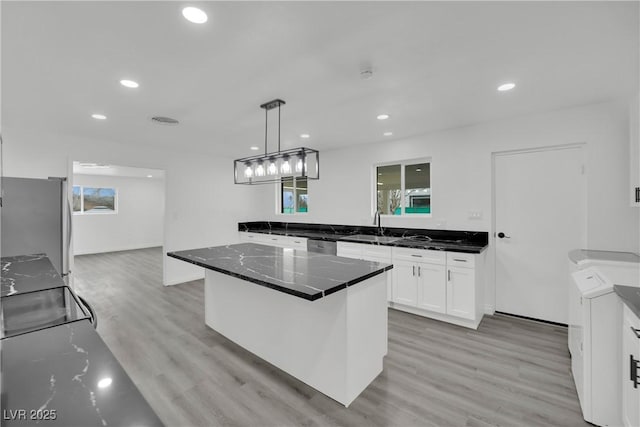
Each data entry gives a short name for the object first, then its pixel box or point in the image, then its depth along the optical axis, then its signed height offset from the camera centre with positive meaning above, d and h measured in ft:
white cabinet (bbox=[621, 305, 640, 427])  4.64 -2.68
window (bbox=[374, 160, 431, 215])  13.99 +1.36
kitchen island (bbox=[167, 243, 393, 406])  6.40 -2.62
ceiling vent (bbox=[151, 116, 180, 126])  10.88 +3.69
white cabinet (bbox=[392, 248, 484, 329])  10.52 -2.79
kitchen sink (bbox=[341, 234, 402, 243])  13.08 -1.17
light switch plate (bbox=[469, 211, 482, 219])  11.94 -0.01
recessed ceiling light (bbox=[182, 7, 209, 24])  4.99 +3.59
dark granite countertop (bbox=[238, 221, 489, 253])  11.52 -1.08
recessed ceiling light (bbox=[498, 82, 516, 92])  8.09 +3.71
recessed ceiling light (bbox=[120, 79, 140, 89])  7.73 +3.63
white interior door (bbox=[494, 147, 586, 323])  10.29 -0.47
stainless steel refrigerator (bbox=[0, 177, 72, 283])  8.83 -0.16
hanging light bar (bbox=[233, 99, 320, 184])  8.03 +1.64
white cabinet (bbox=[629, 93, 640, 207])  7.46 +1.73
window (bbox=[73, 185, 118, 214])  25.73 +1.37
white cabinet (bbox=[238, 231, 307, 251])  16.07 -1.59
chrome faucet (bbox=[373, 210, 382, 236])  14.96 -0.33
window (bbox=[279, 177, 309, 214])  19.04 +1.19
